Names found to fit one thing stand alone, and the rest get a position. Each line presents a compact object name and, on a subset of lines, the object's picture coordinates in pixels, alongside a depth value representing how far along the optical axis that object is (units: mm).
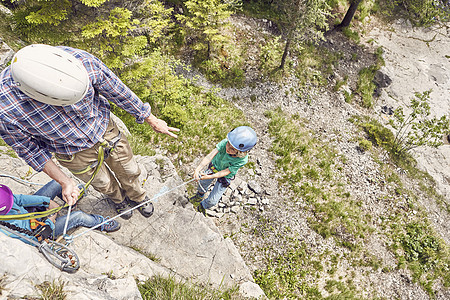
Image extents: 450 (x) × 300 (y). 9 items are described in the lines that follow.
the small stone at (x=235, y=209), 6898
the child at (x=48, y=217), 3057
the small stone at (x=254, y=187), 7496
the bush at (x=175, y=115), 8070
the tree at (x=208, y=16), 9188
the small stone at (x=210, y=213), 6619
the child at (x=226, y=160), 4457
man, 2328
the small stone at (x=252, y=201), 7176
